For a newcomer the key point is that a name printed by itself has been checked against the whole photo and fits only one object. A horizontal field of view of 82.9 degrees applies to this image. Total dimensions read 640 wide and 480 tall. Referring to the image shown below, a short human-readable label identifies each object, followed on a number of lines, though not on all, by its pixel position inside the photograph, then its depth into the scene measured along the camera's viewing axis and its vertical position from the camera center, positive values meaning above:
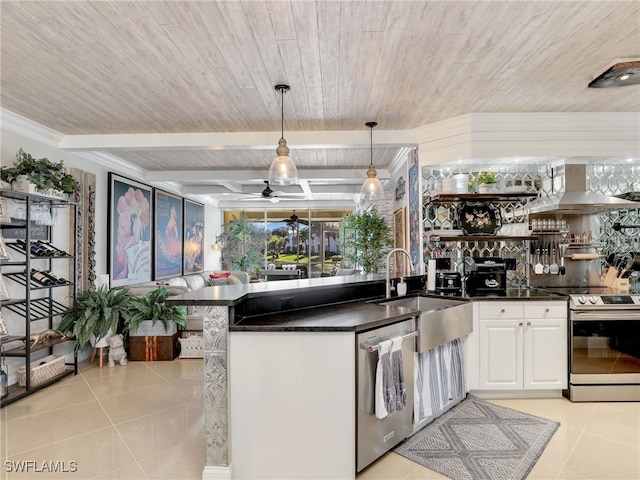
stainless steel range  3.21 -0.96
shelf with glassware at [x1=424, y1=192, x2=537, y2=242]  3.79 +0.30
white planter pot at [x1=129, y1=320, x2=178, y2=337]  4.48 -1.07
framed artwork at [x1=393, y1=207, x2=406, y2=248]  5.33 +0.25
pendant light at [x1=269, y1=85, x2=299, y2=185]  2.90 +0.60
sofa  4.66 -0.68
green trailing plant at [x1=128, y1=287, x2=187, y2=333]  4.36 -0.83
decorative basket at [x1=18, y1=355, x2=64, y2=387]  3.46 -1.26
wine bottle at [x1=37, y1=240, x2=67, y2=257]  3.78 -0.06
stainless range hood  3.46 +0.41
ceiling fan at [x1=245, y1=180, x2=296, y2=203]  6.90 +1.04
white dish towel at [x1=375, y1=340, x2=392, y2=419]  2.17 -0.83
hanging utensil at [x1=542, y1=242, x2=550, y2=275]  3.91 -0.14
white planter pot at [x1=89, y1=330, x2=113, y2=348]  4.24 -1.15
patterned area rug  2.26 -1.41
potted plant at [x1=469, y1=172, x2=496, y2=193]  3.80 +0.66
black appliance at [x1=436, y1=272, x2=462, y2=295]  3.67 -0.40
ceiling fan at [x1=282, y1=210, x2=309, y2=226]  9.34 +0.63
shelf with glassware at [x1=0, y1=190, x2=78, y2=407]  3.37 -0.51
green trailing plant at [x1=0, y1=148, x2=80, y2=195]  3.43 +0.69
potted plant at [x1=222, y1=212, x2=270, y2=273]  9.72 -0.01
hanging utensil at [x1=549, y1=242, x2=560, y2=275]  3.89 -0.22
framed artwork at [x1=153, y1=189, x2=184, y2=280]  6.42 +0.17
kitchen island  2.07 -0.89
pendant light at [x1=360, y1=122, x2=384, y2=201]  3.84 +0.63
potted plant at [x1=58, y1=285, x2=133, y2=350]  4.00 -0.81
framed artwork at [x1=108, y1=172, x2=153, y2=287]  5.14 +0.21
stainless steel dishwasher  2.13 -0.97
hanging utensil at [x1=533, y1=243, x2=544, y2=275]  3.90 -0.25
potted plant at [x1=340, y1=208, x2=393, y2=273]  6.47 +0.08
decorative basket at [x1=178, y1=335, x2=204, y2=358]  4.50 -1.29
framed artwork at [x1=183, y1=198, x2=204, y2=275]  7.73 +0.15
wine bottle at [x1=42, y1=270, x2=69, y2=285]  3.78 -0.37
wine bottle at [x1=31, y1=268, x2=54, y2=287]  3.66 -0.35
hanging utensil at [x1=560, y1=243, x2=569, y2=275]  3.84 -0.12
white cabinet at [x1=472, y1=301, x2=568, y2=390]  3.28 -0.94
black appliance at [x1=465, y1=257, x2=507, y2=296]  3.67 -0.33
